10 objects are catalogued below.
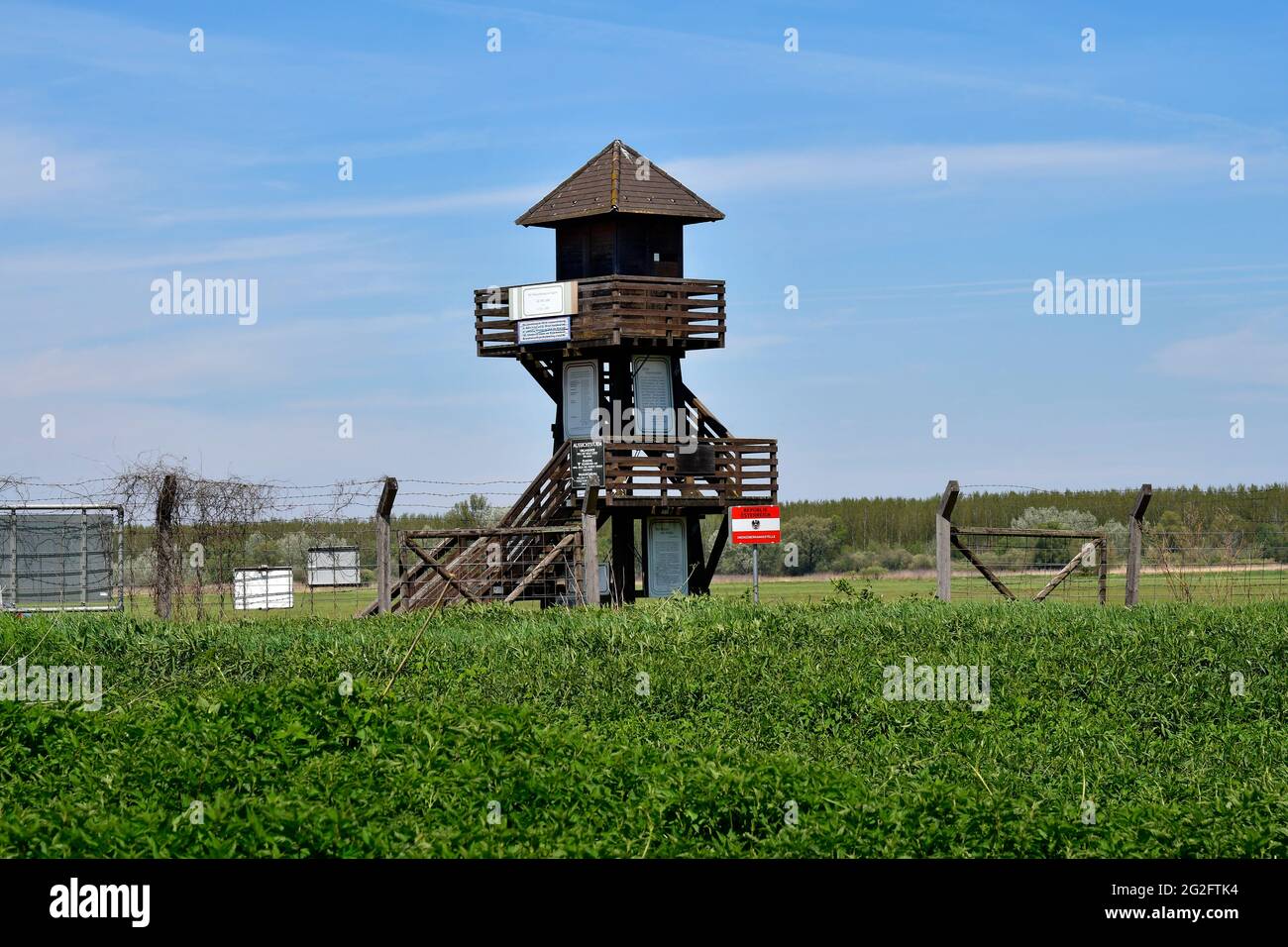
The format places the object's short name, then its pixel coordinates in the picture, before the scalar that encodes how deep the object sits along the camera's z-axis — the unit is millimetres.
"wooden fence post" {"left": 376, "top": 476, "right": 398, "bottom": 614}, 22500
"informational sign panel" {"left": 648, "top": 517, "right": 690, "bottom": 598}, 36219
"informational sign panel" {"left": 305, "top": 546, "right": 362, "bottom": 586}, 24719
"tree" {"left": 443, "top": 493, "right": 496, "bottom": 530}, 33062
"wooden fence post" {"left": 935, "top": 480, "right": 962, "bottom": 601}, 23922
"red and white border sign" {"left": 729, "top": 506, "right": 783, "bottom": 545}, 27922
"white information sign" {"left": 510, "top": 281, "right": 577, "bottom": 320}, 34906
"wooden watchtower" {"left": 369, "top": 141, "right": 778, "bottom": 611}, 34094
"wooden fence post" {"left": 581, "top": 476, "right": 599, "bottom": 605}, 23859
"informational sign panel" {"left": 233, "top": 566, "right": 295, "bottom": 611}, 23797
